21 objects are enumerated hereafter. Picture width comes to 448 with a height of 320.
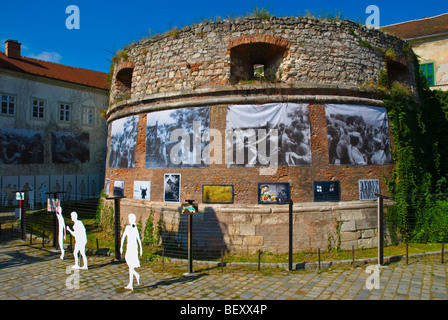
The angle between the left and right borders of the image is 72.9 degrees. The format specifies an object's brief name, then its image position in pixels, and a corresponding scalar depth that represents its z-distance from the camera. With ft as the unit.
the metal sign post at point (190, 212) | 23.41
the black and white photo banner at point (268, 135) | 28.99
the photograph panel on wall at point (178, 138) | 30.22
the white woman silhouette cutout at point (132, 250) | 20.66
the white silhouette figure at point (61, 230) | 27.66
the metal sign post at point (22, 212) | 35.67
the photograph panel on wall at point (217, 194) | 28.99
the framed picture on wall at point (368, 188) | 29.99
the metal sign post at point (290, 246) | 23.75
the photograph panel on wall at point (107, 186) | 38.92
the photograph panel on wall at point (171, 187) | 30.66
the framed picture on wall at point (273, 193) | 28.45
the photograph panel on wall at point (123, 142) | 34.83
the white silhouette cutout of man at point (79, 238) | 24.45
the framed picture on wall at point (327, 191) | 28.94
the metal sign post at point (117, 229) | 26.58
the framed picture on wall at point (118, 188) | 35.66
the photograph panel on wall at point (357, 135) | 29.84
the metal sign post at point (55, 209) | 29.94
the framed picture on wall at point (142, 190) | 32.48
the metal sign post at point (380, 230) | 24.72
